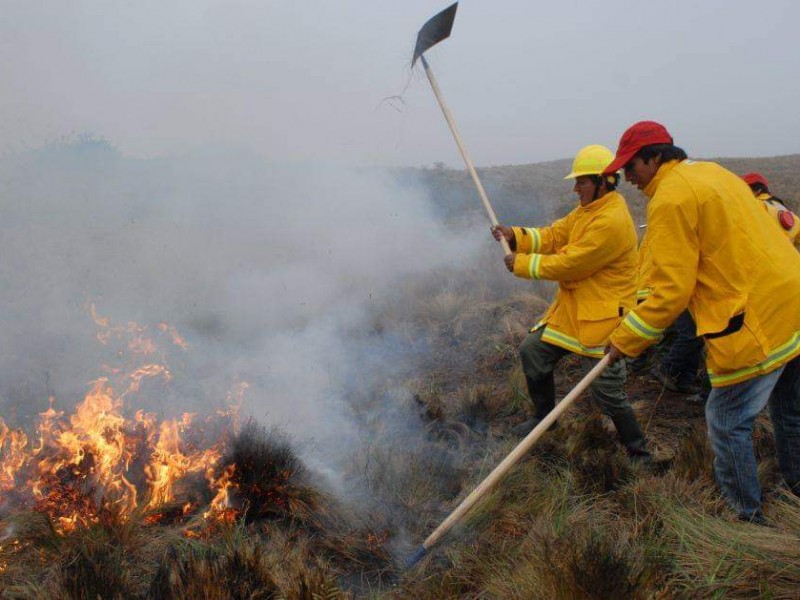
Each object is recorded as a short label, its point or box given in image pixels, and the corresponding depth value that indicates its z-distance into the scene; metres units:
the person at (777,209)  4.16
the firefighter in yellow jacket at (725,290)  2.32
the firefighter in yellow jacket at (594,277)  3.33
